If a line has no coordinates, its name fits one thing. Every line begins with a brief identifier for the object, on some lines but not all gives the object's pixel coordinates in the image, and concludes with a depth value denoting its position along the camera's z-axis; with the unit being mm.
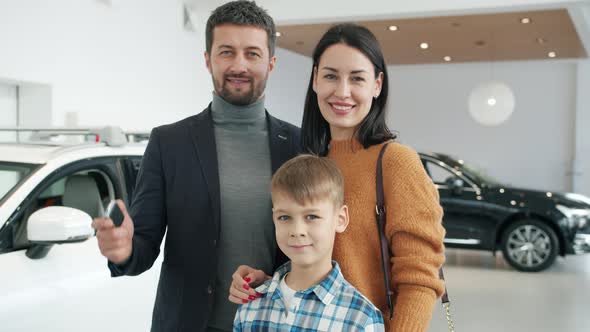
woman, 1504
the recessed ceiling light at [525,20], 10734
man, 1943
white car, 2549
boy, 1510
